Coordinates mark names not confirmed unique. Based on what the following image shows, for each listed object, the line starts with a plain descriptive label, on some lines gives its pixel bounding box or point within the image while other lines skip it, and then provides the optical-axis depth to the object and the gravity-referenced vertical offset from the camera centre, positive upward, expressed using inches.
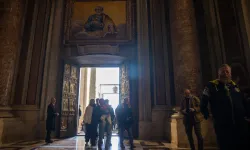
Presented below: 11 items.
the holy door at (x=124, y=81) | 293.2 +47.3
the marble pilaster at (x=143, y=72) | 253.8 +55.1
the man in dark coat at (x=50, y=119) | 215.5 -10.7
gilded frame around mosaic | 304.8 +148.6
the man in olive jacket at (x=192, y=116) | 144.0 -5.7
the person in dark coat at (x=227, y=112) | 67.9 -1.4
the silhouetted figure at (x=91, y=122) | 187.0 -12.5
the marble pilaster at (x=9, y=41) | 225.1 +89.6
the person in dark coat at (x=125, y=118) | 172.1 -8.1
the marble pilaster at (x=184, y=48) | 197.0 +69.1
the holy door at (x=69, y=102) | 285.6 +13.2
